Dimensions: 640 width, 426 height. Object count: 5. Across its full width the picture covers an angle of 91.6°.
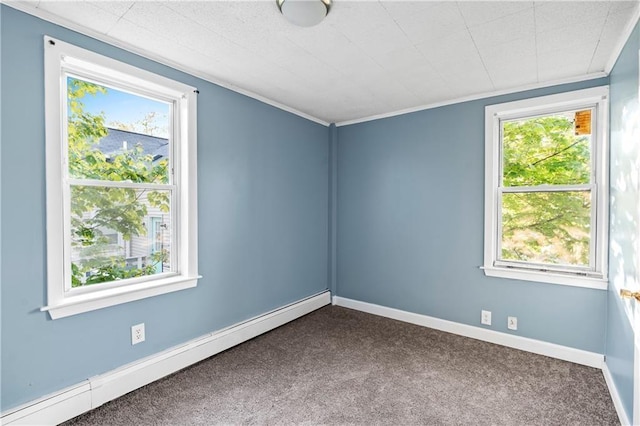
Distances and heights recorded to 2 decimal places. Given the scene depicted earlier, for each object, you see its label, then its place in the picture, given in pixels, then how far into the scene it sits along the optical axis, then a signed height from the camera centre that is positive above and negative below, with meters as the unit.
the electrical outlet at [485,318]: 3.05 -1.08
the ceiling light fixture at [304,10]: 1.63 +1.07
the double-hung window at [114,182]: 1.89 +0.19
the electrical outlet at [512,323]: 2.90 -1.08
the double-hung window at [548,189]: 2.58 +0.17
